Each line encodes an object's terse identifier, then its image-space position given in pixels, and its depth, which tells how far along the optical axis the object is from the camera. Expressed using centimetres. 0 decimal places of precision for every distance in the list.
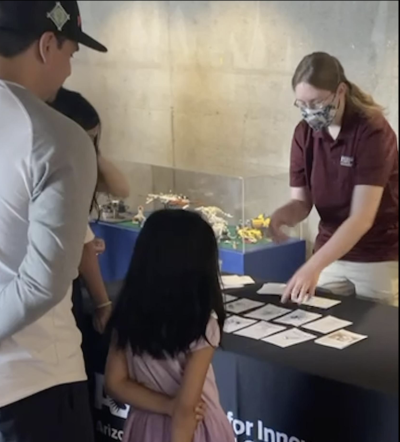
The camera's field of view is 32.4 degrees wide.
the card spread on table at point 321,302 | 172
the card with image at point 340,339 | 150
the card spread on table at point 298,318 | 165
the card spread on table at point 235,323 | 163
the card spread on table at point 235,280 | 192
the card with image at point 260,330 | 158
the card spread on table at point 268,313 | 171
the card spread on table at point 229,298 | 184
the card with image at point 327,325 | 159
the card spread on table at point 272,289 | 183
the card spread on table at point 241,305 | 177
